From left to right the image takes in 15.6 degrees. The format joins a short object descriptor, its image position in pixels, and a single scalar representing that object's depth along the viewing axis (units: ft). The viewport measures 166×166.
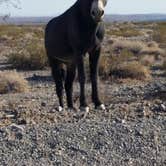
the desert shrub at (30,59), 94.01
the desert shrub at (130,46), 120.47
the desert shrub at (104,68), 74.15
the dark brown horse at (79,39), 35.12
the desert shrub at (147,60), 92.68
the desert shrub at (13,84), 64.34
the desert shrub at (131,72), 71.92
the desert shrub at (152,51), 112.58
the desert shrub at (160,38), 155.00
